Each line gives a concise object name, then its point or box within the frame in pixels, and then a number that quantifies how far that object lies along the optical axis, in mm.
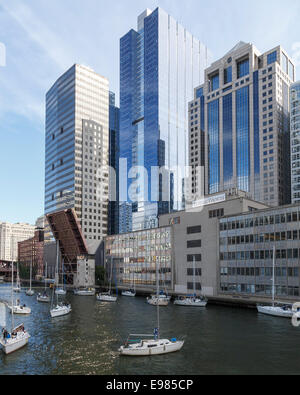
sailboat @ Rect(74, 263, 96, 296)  126625
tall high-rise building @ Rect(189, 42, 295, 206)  182875
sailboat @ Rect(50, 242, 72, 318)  76750
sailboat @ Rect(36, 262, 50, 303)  108150
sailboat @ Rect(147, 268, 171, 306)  93538
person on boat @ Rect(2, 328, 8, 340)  47850
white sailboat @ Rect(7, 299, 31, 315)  81625
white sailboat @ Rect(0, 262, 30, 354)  46531
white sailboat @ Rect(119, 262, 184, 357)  45375
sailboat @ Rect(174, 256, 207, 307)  90375
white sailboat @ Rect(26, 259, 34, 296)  129762
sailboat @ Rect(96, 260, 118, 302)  106188
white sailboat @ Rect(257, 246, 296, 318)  72294
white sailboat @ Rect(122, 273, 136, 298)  119538
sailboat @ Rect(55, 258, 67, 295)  128388
